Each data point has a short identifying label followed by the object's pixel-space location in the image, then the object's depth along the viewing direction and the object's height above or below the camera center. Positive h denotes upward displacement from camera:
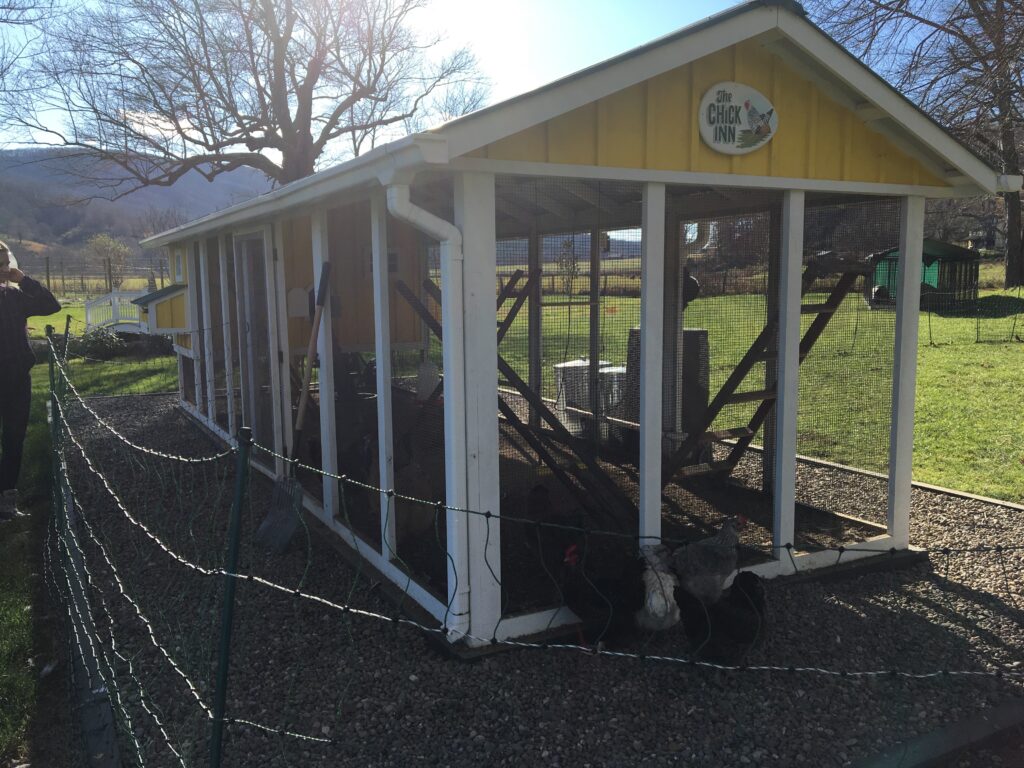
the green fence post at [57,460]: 4.93 -0.89
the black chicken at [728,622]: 3.83 -1.47
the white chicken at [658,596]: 3.96 -1.37
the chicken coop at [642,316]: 3.87 +0.04
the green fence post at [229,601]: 2.24 -0.80
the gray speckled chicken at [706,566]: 3.92 -1.22
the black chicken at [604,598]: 4.00 -1.41
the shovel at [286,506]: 5.50 -1.34
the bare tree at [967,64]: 10.32 +3.67
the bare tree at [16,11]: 13.62 +5.38
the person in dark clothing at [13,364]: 5.91 -0.32
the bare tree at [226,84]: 21.27 +6.88
